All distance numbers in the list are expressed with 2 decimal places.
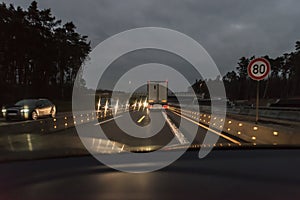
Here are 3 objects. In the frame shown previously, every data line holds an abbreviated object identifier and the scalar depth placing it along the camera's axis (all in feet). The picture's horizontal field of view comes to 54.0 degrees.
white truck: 135.54
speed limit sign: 37.76
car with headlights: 73.36
